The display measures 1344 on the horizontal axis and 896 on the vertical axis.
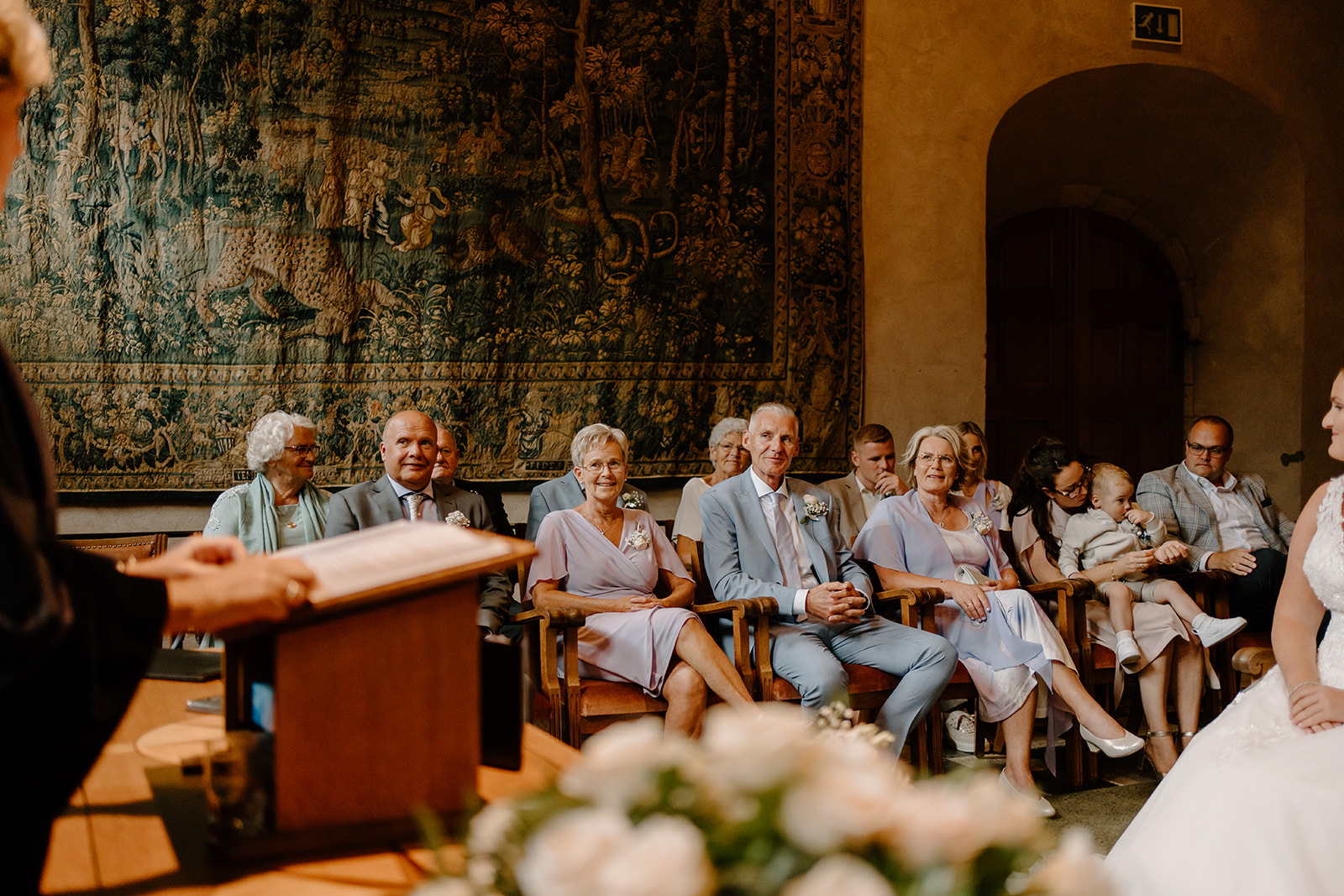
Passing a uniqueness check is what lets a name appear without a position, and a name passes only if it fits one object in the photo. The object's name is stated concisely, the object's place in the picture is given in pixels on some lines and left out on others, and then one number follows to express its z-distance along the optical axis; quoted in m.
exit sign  6.77
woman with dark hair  4.51
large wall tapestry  5.16
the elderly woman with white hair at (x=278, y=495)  4.37
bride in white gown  2.05
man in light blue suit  4.05
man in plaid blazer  5.48
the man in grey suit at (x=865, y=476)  5.73
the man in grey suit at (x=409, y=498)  4.25
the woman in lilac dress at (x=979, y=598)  4.22
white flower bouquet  0.60
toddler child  4.56
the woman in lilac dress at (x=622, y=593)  3.93
